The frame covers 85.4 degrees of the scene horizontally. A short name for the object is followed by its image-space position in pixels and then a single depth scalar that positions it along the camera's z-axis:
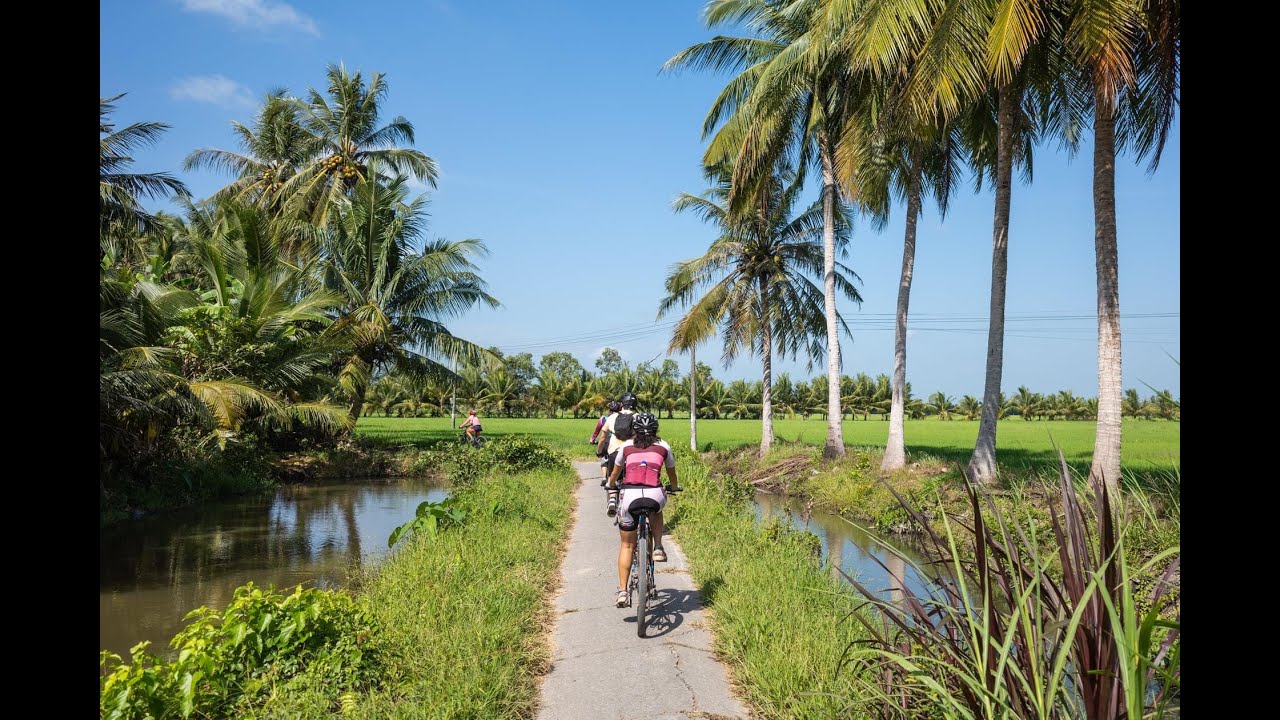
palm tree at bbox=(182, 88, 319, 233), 26.50
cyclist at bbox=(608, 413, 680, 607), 5.43
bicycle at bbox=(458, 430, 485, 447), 21.71
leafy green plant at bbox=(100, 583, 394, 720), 3.46
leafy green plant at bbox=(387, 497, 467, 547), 8.11
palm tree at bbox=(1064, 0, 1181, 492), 7.75
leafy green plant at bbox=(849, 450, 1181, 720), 1.95
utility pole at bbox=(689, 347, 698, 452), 22.86
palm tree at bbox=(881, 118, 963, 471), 14.26
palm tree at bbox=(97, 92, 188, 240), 17.50
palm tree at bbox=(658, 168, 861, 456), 20.41
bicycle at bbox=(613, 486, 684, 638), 5.02
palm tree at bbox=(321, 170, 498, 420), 22.47
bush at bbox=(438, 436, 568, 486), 16.28
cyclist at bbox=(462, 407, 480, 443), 22.03
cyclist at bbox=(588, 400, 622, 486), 8.71
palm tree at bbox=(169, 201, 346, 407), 16.22
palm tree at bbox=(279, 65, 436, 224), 24.78
